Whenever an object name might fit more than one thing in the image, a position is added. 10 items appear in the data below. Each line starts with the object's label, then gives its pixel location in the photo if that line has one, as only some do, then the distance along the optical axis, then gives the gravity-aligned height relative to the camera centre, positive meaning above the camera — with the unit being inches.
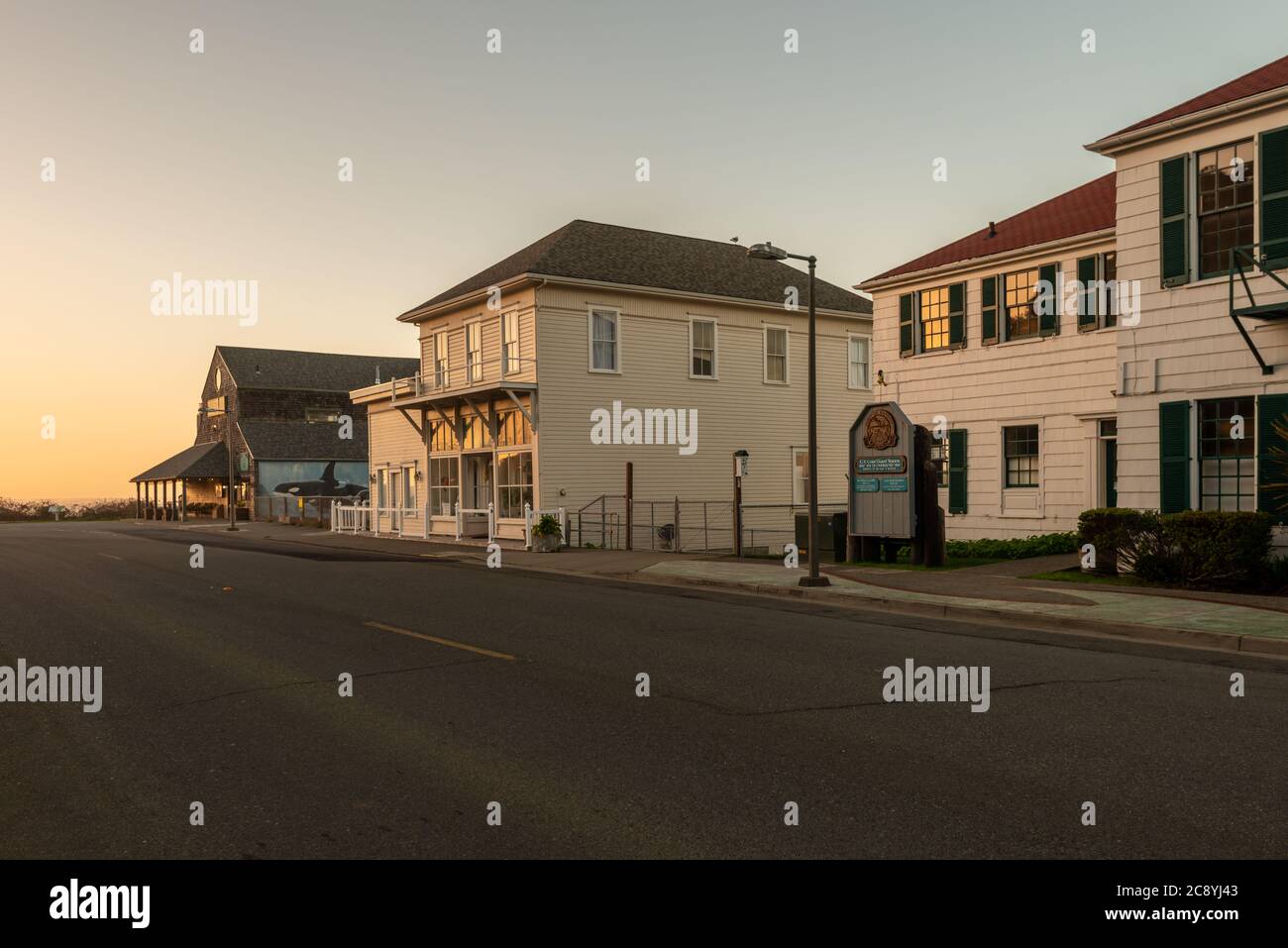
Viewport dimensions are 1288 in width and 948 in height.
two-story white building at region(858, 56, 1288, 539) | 636.7 +100.7
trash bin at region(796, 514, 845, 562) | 899.1 -50.2
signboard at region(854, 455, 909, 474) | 796.0 +7.0
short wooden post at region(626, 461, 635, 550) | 1123.3 -19.8
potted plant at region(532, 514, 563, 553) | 1107.3 -63.3
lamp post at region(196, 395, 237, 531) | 1795.0 +113.3
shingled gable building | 2389.3 +99.3
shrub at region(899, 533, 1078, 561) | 844.0 -63.1
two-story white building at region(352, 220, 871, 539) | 1237.1 +125.7
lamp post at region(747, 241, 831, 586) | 652.7 +23.7
